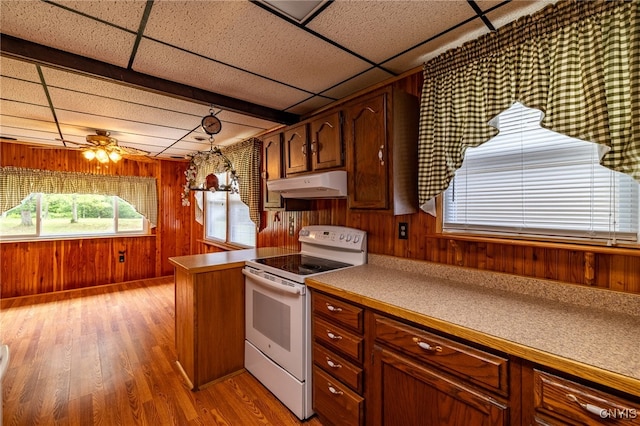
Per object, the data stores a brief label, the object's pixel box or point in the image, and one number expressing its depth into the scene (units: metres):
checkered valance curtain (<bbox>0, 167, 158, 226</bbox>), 4.02
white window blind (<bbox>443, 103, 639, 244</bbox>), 1.25
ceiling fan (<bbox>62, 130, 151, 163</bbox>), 3.32
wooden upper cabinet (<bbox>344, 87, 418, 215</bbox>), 1.78
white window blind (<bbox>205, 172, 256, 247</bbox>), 4.04
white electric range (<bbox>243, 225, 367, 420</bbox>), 1.84
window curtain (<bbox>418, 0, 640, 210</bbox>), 1.11
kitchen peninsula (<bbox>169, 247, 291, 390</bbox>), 2.18
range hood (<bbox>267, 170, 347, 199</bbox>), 1.98
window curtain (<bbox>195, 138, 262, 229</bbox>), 3.45
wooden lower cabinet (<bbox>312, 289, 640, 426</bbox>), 0.89
